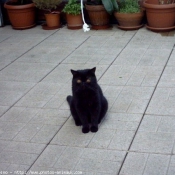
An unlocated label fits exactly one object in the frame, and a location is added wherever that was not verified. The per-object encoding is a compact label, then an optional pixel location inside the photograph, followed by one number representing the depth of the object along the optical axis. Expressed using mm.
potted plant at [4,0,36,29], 7914
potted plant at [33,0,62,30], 7645
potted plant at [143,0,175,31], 6941
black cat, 3953
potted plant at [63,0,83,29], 7638
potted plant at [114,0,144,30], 7176
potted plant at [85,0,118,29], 7285
